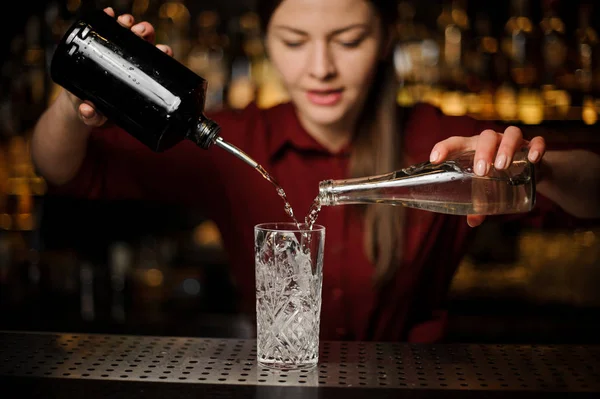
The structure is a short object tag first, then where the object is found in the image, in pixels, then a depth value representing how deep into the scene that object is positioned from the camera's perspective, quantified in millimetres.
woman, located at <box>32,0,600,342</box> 1795
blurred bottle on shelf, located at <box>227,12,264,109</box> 3176
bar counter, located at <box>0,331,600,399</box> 1110
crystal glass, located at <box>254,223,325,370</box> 1149
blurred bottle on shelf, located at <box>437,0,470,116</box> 3135
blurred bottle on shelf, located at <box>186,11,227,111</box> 3160
